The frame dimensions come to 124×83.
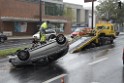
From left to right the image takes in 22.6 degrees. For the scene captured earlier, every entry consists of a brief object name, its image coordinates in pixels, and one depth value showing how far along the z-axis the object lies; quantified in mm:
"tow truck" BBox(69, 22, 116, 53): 19844
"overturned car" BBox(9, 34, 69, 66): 13398
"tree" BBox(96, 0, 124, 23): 69312
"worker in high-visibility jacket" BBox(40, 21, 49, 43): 15809
